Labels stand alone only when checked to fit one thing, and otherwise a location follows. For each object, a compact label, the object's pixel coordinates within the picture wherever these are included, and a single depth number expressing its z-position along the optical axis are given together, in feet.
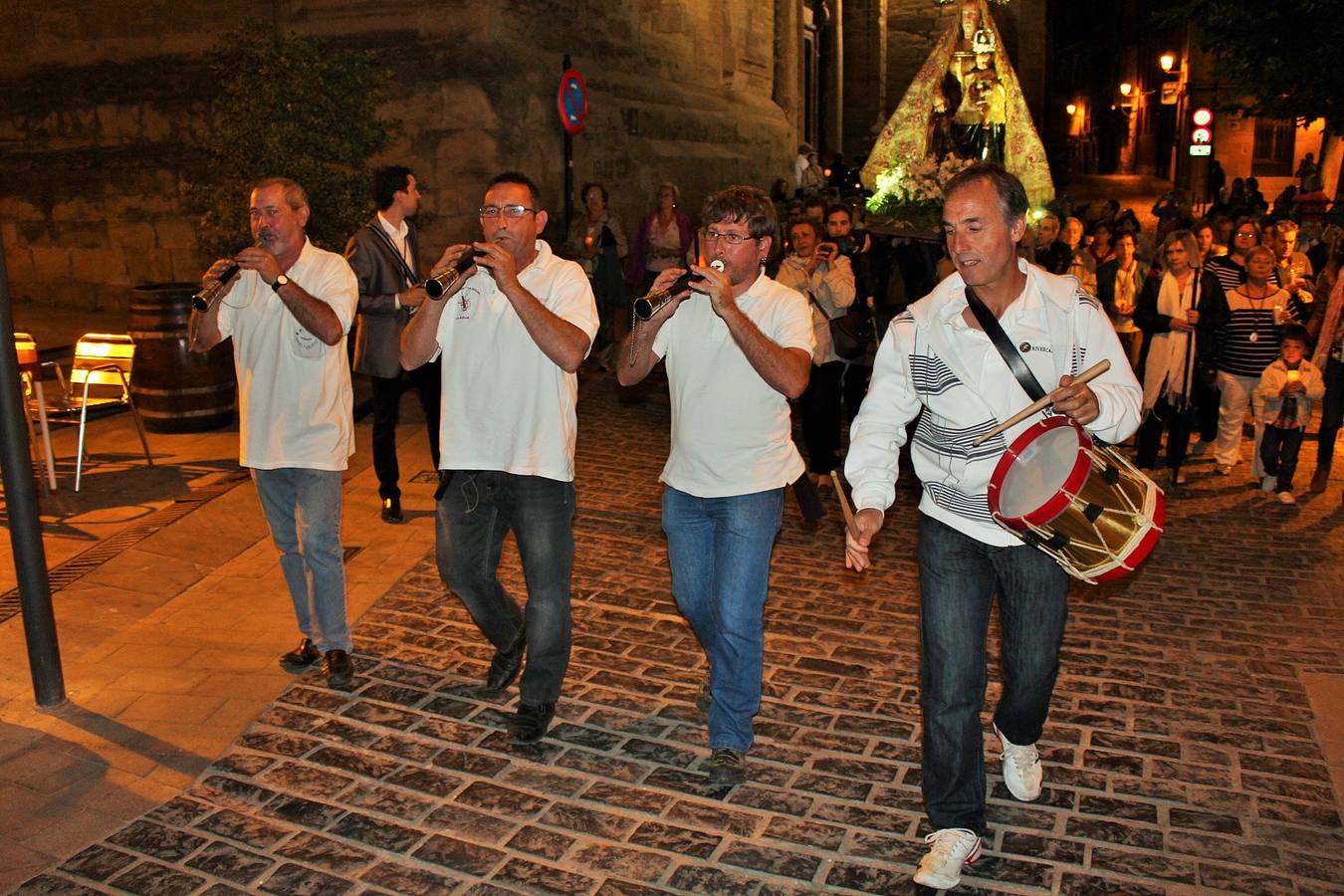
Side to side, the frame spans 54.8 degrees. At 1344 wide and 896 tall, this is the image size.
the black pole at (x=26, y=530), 16.79
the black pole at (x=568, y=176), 51.11
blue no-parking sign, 45.27
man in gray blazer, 26.84
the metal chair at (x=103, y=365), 30.71
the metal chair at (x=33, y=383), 27.14
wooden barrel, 33.04
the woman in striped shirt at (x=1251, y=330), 31.60
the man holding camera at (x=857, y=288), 32.55
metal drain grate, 22.91
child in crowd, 30.37
